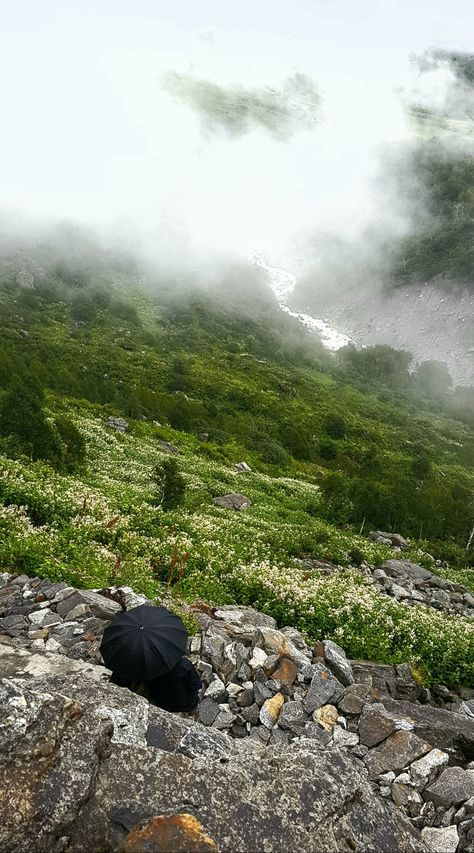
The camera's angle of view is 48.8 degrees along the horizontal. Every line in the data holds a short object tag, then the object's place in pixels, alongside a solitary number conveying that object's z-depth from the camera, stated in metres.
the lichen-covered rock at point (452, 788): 6.99
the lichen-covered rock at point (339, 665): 10.61
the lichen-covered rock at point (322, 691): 9.18
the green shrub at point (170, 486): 22.59
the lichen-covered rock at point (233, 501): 28.56
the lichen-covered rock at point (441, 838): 6.14
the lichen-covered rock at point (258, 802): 4.70
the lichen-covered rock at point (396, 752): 7.75
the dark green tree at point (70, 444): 25.20
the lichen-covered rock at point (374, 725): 8.40
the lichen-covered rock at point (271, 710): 8.59
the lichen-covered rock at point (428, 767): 7.46
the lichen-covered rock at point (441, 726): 8.98
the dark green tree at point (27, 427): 24.58
